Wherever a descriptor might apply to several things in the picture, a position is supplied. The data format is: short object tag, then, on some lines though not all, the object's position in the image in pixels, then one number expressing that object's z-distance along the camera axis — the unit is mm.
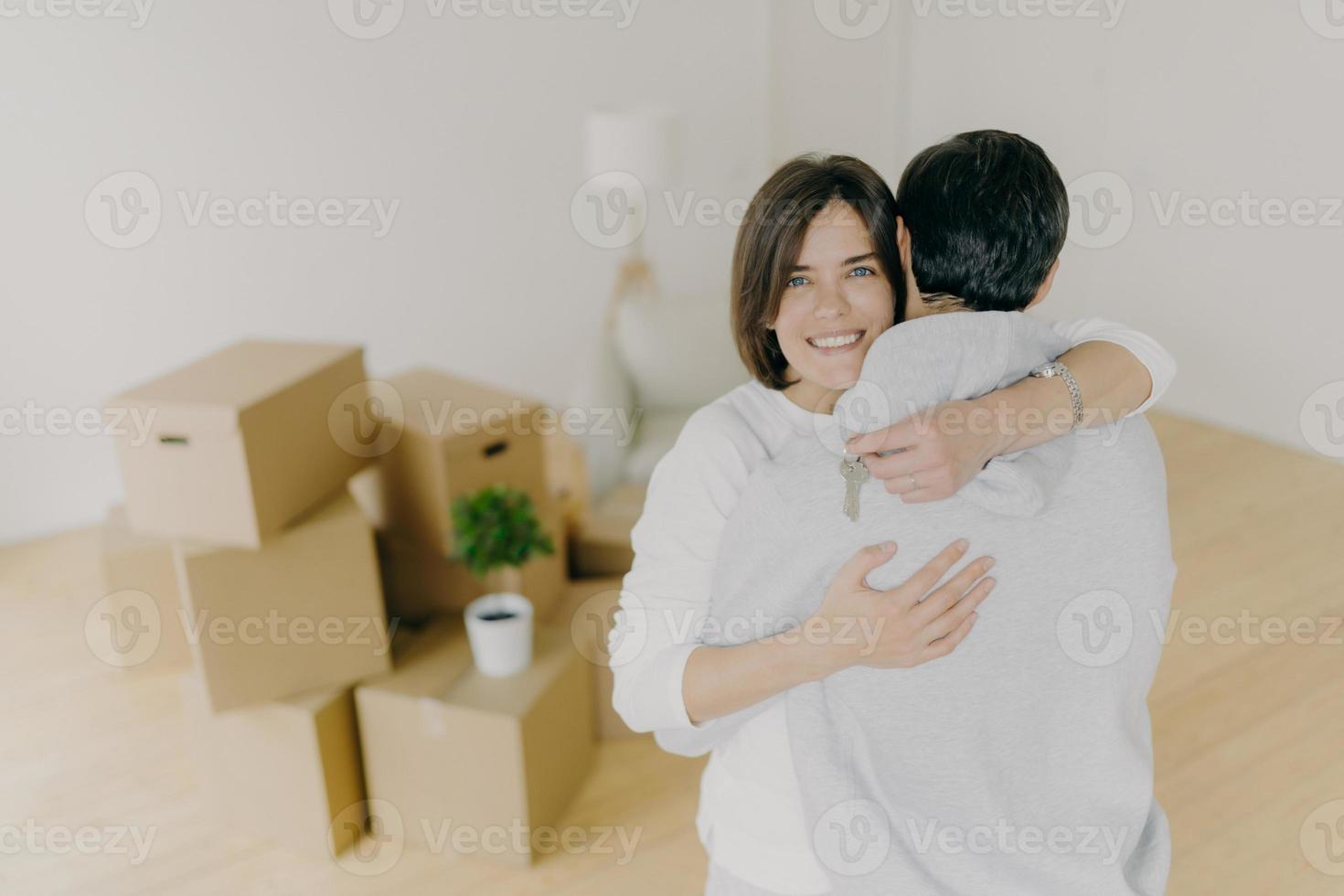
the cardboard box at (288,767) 1994
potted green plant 2045
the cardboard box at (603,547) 2568
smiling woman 989
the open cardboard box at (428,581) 2307
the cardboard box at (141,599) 2602
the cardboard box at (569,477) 2635
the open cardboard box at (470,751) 1984
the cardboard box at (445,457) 2168
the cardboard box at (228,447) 1788
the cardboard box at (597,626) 2322
